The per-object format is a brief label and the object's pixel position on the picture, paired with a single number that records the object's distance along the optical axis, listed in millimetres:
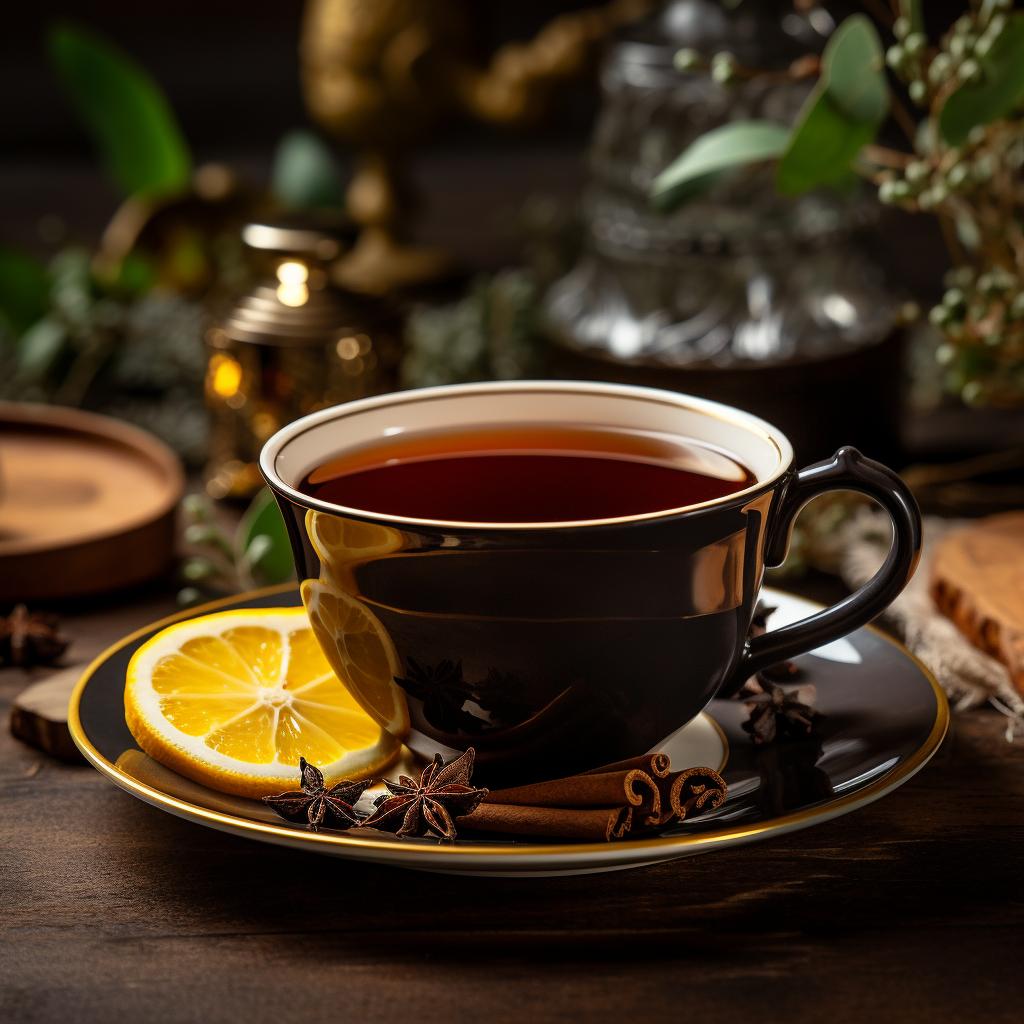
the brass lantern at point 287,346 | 866
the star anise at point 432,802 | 623
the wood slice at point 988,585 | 728
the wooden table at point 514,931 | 609
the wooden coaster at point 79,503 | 776
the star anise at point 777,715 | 658
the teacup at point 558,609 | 625
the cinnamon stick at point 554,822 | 624
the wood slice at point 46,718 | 691
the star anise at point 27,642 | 742
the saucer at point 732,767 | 610
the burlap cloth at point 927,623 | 724
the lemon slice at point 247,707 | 641
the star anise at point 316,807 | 625
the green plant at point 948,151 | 739
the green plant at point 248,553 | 781
